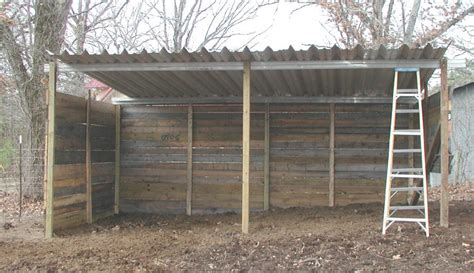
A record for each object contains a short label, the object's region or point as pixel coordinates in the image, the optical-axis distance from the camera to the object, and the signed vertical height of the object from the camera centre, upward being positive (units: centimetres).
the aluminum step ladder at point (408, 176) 580 -42
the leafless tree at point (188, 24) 2130 +547
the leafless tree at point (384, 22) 1436 +393
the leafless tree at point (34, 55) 995 +190
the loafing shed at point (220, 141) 738 +5
